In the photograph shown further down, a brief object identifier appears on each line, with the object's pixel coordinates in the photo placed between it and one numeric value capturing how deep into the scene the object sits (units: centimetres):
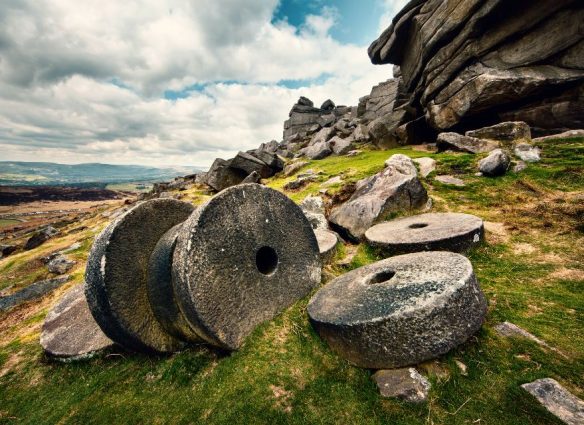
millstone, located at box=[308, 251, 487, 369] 337
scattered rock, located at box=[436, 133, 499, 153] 1238
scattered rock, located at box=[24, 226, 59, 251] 2409
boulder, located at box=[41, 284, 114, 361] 504
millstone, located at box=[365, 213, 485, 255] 589
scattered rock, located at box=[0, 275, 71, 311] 918
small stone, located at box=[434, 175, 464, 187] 1009
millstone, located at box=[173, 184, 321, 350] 383
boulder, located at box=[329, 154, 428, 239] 839
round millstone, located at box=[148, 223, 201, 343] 421
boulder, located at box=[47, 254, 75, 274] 1170
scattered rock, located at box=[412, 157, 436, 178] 1148
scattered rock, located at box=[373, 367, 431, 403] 312
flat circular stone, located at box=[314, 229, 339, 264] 698
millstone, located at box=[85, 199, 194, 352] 413
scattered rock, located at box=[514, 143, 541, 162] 1019
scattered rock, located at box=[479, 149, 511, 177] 973
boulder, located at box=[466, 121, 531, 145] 1231
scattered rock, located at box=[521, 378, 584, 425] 262
